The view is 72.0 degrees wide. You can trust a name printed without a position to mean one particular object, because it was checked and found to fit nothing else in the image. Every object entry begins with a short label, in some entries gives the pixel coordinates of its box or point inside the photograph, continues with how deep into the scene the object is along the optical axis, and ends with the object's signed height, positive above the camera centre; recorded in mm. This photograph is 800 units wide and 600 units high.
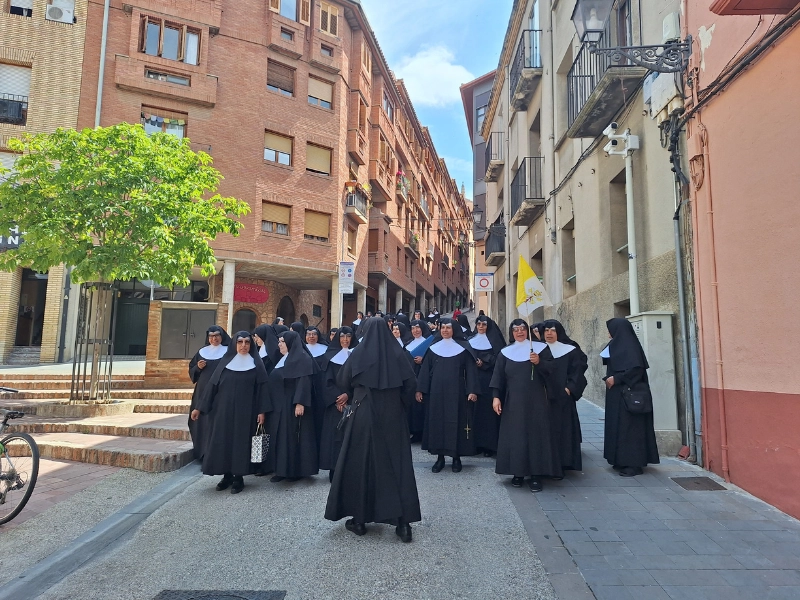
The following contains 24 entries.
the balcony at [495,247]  20698 +4190
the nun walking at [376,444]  4305 -740
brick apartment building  20047 +9085
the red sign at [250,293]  22516 +2399
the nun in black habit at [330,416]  6160 -728
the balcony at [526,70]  14521 +7713
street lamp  6246 +3638
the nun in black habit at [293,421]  5977 -773
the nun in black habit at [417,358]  8117 -73
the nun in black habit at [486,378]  7234 -320
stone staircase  6953 -1165
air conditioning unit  19281 +11773
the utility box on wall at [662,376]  6875 -240
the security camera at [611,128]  8688 +3621
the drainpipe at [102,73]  19031 +9643
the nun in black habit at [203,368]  6586 -216
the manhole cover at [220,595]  3381 -1511
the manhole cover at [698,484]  5578 -1309
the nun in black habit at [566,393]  6008 -415
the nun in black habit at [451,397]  6609 -534
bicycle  4738 -1062
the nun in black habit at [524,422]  5660 -697
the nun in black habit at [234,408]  5727 -623
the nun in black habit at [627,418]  6172 -695
